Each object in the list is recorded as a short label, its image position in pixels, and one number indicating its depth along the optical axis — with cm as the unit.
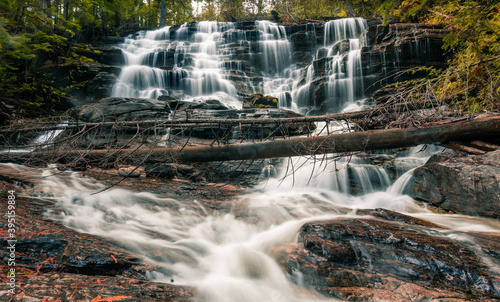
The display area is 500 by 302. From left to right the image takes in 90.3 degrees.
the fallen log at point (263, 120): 398
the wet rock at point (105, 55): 1844
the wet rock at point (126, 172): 699
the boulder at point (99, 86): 1477
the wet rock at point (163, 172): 728
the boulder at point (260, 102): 1322
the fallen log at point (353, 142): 409
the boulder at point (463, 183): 441
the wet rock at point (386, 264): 257
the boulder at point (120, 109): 898
